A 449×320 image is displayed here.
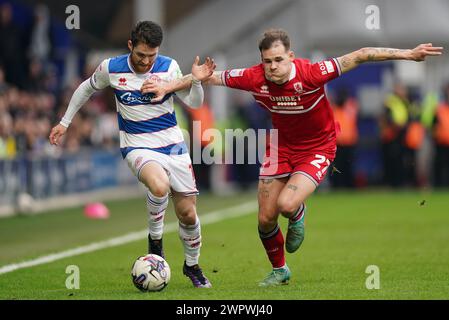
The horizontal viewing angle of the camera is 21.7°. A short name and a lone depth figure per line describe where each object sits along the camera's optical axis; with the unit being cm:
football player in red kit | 1024
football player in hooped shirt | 1032
